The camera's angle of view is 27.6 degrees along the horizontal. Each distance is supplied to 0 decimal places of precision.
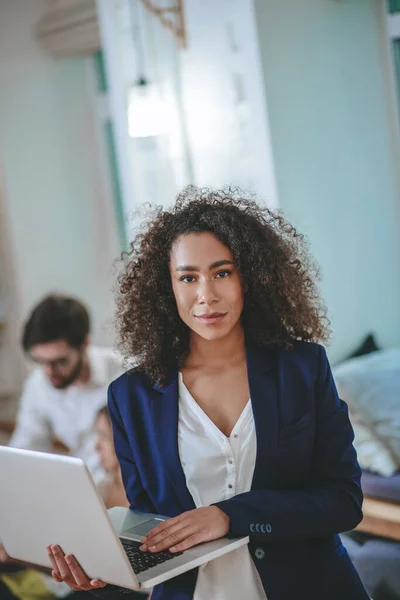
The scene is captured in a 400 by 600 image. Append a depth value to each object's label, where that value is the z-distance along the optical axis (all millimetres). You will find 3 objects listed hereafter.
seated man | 3045
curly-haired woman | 1405
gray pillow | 2689
